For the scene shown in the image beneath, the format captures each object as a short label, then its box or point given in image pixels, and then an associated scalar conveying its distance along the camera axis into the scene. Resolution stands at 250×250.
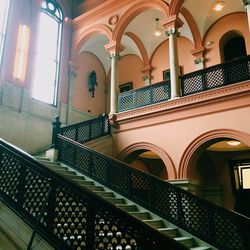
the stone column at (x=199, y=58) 13.27
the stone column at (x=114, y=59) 12.19
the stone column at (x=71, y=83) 13.88
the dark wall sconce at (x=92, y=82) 15.86
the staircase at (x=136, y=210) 6.54
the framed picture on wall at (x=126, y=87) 16.06
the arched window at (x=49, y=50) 12.94
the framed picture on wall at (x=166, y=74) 14.59
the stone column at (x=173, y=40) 10.51
